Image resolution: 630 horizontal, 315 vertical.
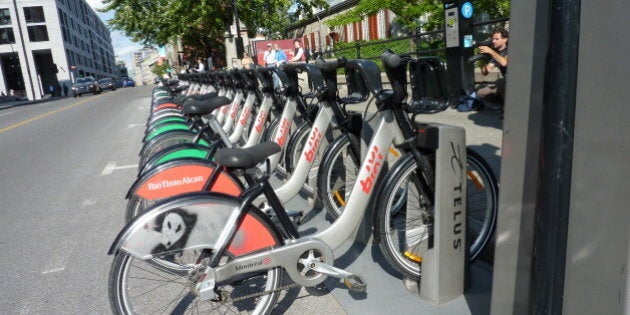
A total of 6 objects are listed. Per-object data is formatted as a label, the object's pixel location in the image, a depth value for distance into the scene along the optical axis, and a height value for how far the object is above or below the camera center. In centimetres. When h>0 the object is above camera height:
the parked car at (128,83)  7529 -169
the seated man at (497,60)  705 -20
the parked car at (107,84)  4850 -107
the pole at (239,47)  1958 +70
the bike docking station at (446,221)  247 -90
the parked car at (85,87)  4066 -100
